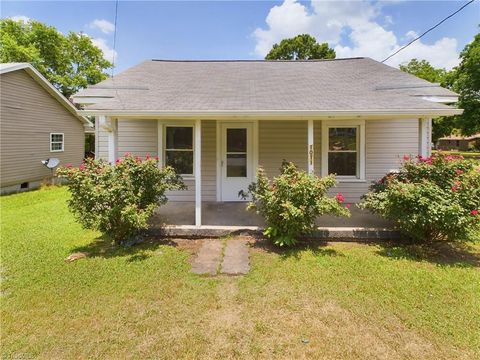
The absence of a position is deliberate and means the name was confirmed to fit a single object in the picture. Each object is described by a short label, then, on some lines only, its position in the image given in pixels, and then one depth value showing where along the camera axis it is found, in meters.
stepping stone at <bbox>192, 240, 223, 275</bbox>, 4.15
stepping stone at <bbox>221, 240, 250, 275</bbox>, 4.14
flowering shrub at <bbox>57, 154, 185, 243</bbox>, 4.58
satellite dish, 13.32
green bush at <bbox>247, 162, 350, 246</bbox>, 4.67
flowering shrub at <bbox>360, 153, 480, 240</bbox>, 4.30
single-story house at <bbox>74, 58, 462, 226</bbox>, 7.00
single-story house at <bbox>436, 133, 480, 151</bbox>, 59.19
